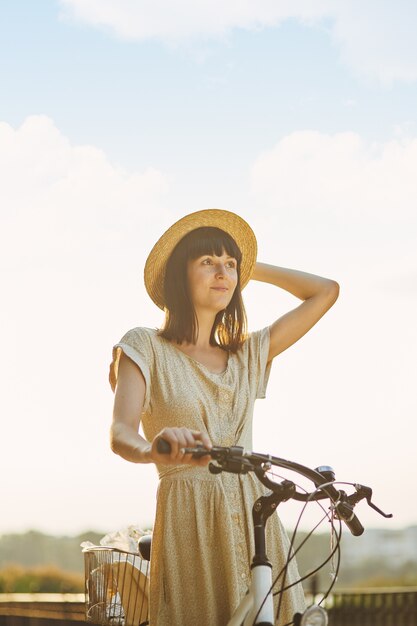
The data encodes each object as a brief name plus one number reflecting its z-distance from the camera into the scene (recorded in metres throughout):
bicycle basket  3.94
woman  2.92
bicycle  2.28
